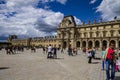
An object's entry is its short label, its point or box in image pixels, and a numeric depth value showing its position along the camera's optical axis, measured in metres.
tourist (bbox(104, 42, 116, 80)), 3.86
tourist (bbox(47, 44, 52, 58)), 9.76
